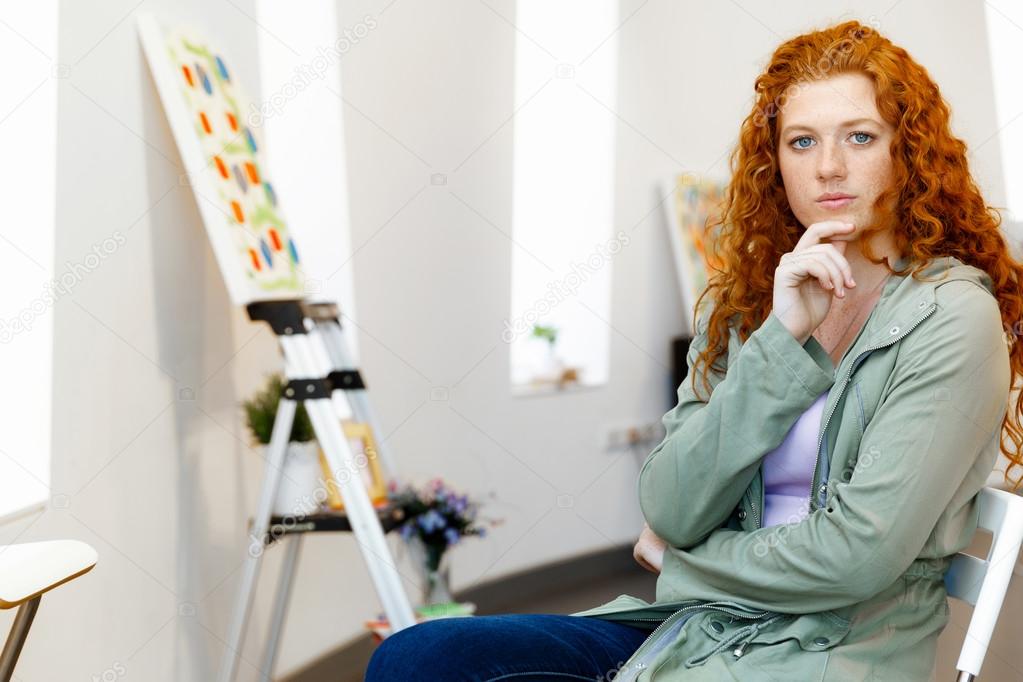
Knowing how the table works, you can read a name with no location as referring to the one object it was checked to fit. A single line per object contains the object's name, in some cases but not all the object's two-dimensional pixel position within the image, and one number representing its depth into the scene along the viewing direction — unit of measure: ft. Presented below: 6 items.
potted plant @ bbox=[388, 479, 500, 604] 9.50
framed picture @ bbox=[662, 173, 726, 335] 16.81
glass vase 9.95
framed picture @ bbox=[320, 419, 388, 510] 9.25
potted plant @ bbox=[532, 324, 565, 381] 15.87
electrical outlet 16.39
